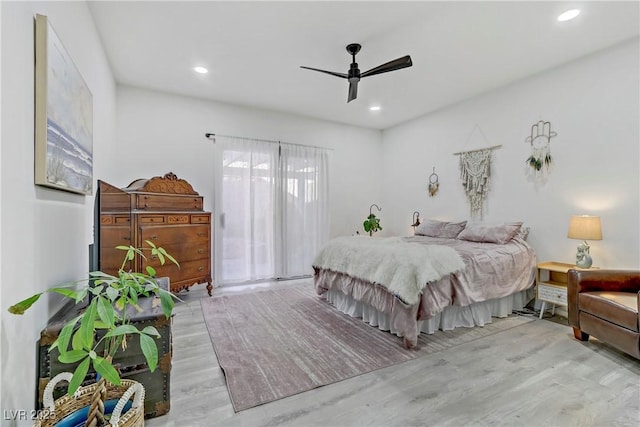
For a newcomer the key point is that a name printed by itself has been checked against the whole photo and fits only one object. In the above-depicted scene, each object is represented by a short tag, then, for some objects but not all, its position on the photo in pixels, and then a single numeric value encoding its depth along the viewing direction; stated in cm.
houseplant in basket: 91
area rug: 197
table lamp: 285
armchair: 210
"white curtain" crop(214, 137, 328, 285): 444
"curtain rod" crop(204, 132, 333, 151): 437
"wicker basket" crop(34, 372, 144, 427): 110
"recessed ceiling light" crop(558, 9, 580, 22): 243
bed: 247
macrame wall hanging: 411
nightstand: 299
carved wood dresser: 327
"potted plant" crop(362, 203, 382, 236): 534
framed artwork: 135
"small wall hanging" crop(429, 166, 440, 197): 488
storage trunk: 153
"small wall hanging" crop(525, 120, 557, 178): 347
